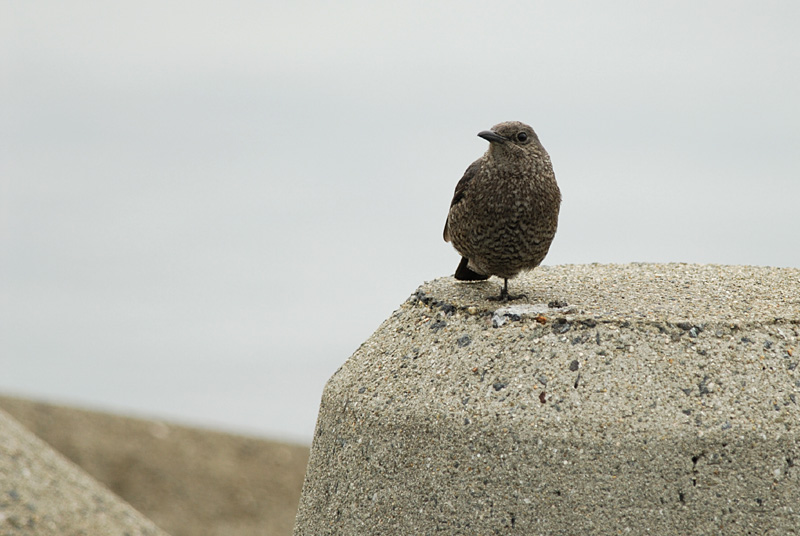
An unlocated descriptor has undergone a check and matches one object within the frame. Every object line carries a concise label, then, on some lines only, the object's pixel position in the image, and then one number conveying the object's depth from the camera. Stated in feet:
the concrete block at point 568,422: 22.26
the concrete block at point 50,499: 41.37
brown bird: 26.30
